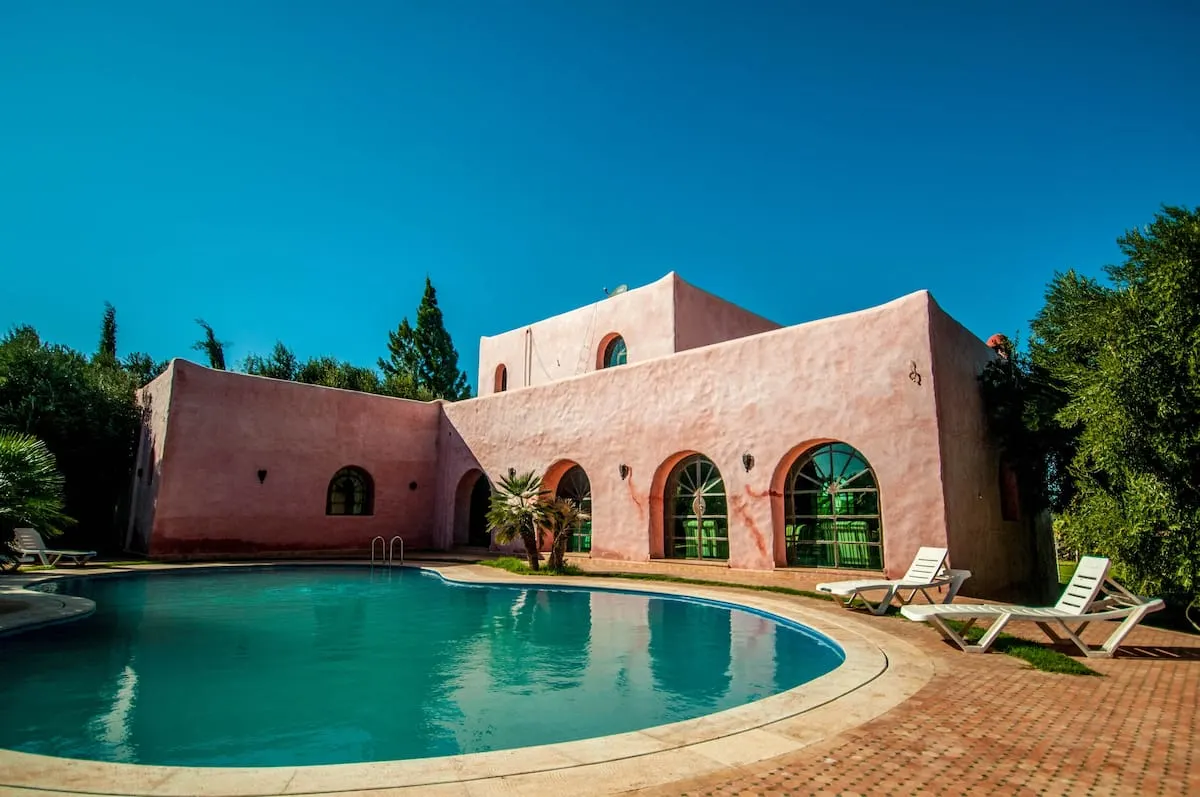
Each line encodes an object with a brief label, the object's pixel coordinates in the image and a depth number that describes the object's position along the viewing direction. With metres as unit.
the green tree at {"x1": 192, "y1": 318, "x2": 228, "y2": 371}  31.34
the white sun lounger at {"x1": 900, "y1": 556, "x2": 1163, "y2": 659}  5.74
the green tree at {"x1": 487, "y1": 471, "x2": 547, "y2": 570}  13.03
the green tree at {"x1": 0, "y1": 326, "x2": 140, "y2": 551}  15.80
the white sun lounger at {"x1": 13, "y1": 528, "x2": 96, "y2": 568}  12.80
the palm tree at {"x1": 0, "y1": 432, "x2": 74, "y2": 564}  7.16
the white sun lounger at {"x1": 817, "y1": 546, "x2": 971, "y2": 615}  7.88
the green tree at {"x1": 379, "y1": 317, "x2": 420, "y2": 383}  37.12
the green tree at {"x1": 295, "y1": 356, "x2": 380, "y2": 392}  30.78
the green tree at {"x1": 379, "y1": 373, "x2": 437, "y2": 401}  30.55
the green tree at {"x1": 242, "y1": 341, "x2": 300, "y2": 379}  30.92
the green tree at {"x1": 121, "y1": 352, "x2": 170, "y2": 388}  28.19
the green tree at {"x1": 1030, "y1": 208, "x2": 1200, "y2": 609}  7.20
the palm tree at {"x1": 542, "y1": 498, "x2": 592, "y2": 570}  13.04
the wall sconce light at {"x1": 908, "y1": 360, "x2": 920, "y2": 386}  10.23
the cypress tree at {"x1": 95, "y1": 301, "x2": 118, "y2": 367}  33.88
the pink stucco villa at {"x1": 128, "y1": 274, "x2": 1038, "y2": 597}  10.55
